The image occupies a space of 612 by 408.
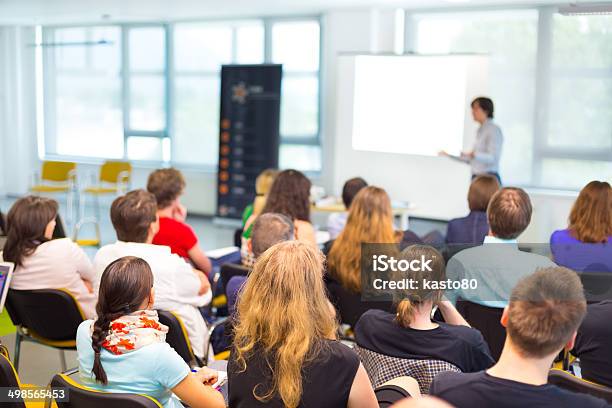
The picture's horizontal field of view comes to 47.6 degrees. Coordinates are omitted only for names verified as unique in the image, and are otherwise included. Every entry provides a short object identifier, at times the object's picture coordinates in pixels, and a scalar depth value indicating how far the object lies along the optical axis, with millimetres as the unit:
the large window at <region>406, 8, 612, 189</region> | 6887
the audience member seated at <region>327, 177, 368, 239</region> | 4551
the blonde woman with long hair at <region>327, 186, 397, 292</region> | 3402
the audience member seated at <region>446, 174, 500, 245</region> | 3941
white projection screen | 6863
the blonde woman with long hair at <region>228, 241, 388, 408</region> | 1786
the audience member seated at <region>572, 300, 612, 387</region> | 2383
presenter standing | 6227
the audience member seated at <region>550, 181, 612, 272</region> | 3158
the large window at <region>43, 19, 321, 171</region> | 8812
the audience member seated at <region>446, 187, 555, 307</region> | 2533
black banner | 8375
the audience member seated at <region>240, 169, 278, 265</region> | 3921
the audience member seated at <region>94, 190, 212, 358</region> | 3018
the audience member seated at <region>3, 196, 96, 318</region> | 3268
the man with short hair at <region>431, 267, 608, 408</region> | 1459
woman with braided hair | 2035
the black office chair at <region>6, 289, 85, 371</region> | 3166
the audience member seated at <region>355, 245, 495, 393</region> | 2115
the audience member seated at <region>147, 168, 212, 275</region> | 3762
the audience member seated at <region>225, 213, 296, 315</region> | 2957
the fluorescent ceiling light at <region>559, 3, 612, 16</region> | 5277
